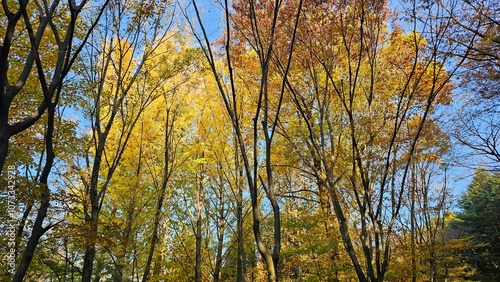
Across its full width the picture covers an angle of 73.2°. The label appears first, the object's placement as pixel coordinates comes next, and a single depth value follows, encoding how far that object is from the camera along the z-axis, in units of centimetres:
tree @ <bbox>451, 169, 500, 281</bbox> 1678
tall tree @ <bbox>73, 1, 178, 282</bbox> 546
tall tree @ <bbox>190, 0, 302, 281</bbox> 259
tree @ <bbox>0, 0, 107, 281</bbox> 319
